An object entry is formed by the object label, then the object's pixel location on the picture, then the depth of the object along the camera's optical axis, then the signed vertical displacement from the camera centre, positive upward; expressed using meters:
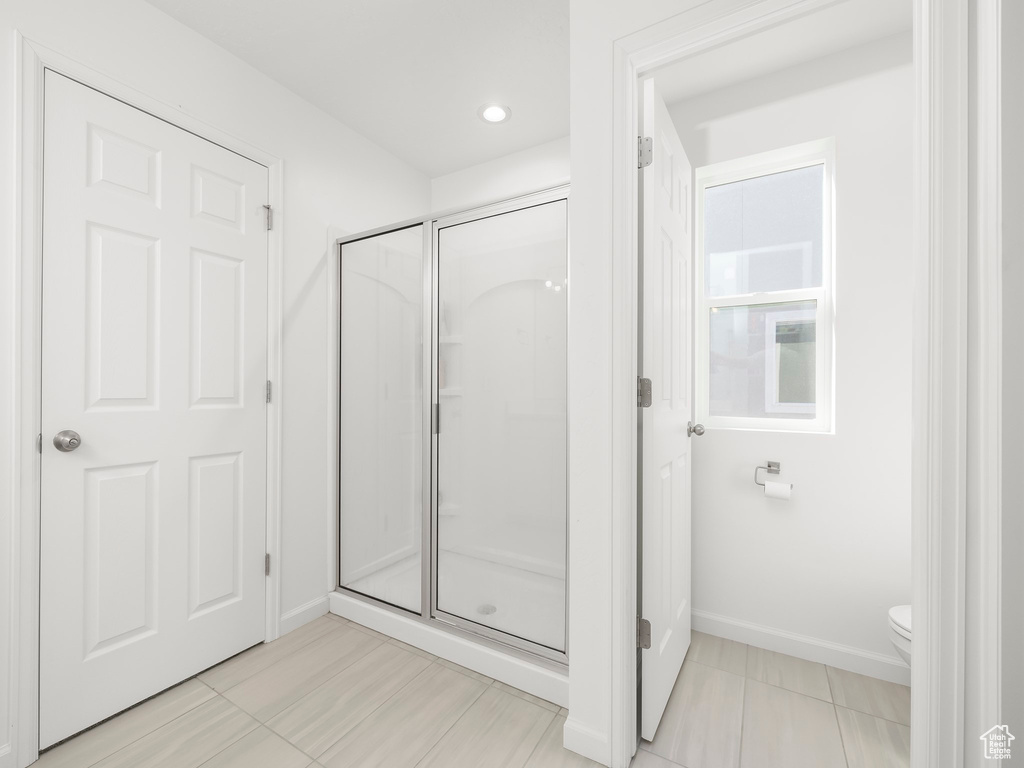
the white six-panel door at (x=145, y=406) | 1.45 -0.08
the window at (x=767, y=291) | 2.00 +0.43
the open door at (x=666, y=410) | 1.41 -0.09
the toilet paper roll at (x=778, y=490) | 1.92 -0.43
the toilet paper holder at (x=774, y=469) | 1.98 -0.35
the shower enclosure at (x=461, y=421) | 1.79 -0.16
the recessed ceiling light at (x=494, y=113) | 2.36 +1.39
